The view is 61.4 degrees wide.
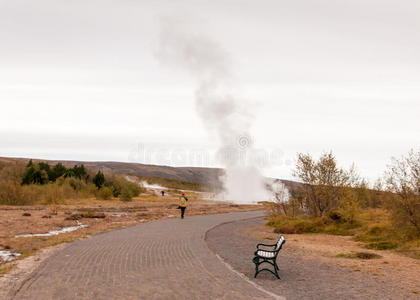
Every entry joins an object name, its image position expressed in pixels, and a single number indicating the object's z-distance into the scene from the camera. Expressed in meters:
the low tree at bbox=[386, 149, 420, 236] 14.60
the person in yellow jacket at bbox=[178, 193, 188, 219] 26.16
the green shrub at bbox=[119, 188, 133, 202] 55.84
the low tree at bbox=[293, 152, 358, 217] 21.83
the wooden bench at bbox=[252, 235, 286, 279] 8.78
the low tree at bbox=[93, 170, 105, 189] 68.12
